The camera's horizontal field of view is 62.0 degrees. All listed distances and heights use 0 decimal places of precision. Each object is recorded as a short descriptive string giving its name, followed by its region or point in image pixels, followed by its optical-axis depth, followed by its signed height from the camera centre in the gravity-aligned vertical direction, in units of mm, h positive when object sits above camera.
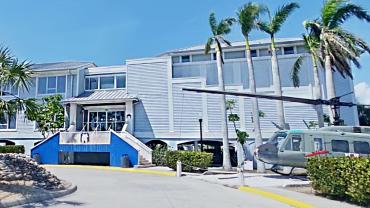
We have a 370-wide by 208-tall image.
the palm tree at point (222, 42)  21312 +6542
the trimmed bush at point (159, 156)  24022 -1585
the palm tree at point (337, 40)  15258 +4607
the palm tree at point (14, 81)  9594 +1825
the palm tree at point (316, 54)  18016 +4604
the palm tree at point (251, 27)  20312 +7168
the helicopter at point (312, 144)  15414 -636
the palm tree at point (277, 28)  19969 +6936
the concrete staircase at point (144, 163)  23338 -2120
